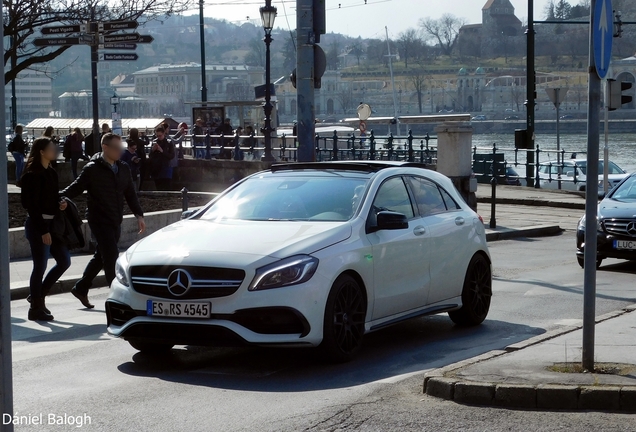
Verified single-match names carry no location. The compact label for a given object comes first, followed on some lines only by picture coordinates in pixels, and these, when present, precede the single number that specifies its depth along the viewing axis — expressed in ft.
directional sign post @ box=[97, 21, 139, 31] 55.26
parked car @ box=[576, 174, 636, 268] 46.47
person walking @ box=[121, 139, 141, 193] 78.67
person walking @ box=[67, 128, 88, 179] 97.86
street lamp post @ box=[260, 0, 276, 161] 94.68
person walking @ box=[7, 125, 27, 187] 94.22
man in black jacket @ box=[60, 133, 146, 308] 34.12
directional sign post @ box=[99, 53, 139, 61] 57.77
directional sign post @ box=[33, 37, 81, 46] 55.06
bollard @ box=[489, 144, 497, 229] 67.77
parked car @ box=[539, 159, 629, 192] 110.83
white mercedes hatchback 23.67
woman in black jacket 32.60
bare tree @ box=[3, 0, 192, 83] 64.80
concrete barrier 48.11
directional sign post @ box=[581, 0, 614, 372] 21.90
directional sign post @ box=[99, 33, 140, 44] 55.47
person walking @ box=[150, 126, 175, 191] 84.58
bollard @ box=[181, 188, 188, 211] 52.69
